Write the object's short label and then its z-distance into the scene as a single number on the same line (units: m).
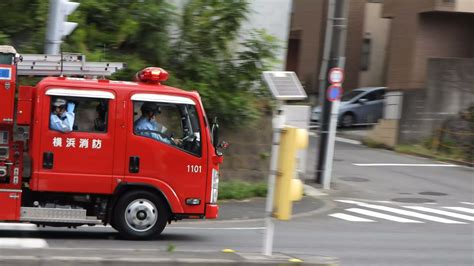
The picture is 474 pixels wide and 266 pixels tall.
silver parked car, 35.50
